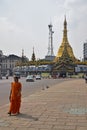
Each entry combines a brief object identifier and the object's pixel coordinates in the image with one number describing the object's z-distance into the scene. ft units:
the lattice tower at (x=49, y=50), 248.10
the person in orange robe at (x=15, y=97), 18.08
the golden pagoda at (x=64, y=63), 188.58
